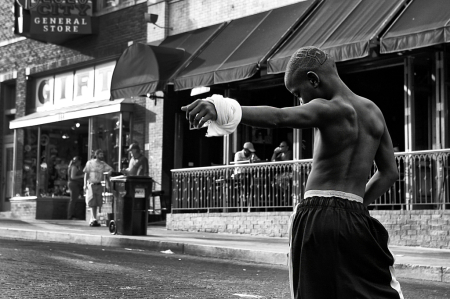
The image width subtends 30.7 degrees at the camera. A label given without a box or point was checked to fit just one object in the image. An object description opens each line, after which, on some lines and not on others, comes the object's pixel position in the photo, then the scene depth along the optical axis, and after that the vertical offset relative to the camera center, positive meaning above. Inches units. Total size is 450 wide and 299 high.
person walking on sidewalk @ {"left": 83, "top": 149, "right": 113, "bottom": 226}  751.1 +28.8
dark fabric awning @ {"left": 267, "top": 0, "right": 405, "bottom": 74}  561.6 +135.3
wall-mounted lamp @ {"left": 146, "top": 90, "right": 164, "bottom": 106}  797.9 +114.9
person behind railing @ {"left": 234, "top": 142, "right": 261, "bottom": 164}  684.3 +50.2
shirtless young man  151.5 +3.5
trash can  624.4 +6.0
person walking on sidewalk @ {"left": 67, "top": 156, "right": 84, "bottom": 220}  863.7 +31.9
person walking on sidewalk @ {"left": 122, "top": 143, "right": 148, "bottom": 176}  737.0 +45.0
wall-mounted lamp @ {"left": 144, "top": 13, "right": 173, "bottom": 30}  817.5 +194.6
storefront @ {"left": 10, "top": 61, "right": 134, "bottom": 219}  875.4 +92.6
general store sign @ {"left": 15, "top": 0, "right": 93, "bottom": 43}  892.0 +212.1
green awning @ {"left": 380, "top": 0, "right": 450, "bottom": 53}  507.8 +120.2
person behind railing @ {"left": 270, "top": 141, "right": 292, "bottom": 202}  647.1 +32.7
